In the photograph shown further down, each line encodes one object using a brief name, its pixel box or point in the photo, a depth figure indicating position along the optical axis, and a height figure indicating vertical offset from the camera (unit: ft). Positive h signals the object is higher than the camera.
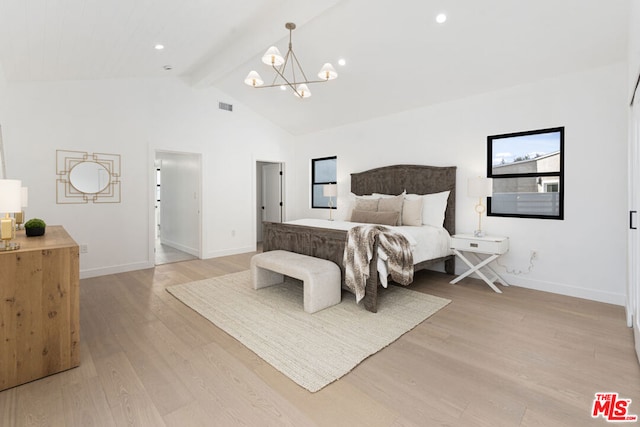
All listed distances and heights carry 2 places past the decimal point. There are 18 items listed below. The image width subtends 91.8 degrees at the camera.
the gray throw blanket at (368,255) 9.97 -1.49
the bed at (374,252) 10.90 -0.72
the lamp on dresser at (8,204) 6.09 +0.07
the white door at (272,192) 22.88 +1.32
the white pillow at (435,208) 14.07 +0.12
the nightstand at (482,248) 11.90 -1.48
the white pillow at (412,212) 13.83 -0.07
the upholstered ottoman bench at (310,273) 9.82 -2.11
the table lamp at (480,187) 12.30 +0.96
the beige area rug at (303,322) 7.04 -3.32
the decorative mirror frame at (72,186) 13.50 +1.40
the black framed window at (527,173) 11.98 +1.56
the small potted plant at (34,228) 8.20 -0.54
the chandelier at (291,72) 9.09 +4.66
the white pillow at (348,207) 16.34 +0.16
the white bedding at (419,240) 10.05 -1.16
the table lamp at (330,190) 18.47 +1.18
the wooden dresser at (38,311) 6.09 -2.15
